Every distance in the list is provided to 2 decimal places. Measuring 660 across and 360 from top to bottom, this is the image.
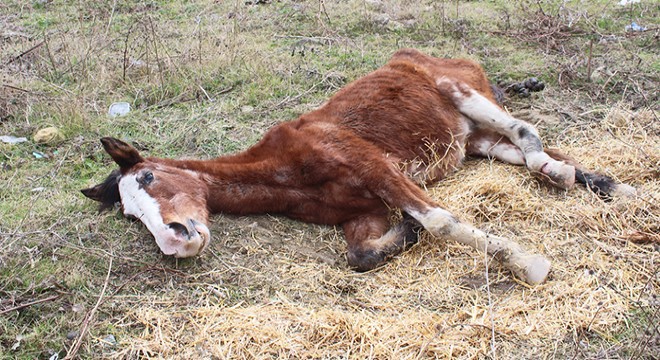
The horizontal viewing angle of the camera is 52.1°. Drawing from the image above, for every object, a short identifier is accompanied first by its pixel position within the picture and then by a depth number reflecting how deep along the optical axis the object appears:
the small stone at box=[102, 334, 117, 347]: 3.76
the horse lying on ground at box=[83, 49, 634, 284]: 4.58
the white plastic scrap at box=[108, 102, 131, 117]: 7.29
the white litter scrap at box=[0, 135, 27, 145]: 6.72
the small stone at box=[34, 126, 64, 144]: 6.73
